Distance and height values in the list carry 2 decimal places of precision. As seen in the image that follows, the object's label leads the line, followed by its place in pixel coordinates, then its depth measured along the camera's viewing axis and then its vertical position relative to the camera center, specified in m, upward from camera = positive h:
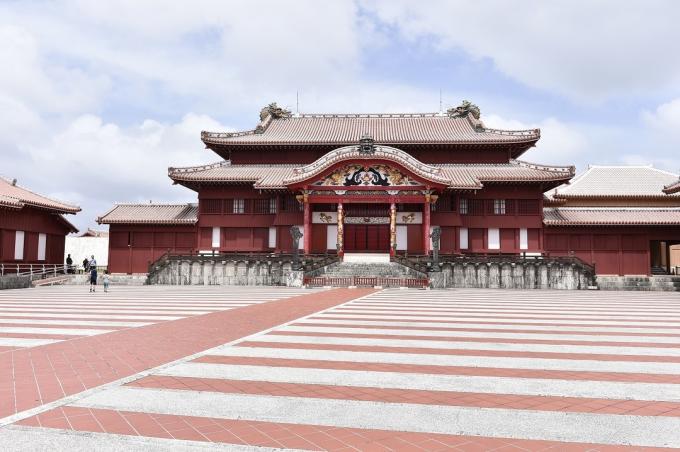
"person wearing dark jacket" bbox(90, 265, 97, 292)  24.98 -0.86
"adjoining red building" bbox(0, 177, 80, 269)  32.56 +2.34
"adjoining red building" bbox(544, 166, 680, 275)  35.50 +2.67
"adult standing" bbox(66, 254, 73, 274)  36.00 -0.56
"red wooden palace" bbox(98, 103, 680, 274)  34.69 +4.21
